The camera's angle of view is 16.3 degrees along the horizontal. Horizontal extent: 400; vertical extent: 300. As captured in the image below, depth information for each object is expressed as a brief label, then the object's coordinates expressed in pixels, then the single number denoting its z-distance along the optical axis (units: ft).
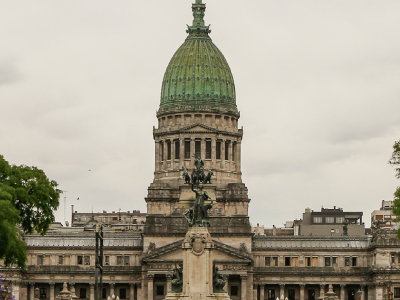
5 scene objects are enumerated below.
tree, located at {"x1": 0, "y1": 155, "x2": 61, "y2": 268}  461.78
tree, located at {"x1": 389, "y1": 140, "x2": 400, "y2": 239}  452.76
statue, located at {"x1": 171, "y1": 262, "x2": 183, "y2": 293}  437.99
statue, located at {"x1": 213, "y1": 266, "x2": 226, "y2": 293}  438.81
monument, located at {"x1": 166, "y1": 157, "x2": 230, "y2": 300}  430.20
